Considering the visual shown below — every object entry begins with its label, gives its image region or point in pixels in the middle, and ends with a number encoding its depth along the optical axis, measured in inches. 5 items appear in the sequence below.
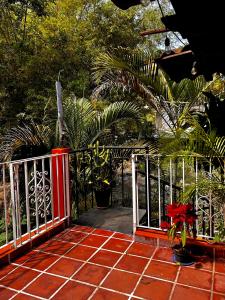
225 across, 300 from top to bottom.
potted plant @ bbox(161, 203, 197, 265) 99.0
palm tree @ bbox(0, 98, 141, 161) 189.2
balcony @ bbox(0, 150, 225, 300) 86.0
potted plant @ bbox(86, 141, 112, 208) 161.6
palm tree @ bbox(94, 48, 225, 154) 172.2
